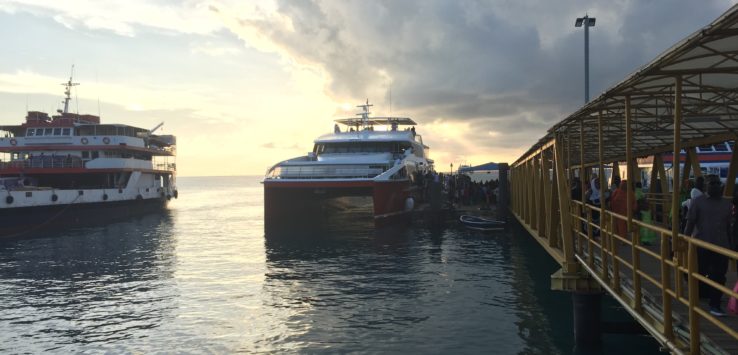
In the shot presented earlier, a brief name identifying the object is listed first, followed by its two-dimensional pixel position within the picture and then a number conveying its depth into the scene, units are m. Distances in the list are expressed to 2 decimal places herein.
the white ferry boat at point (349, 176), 30.78
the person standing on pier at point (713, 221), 6.81
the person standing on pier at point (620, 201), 11.05
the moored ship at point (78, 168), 36.72
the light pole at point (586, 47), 22.95
